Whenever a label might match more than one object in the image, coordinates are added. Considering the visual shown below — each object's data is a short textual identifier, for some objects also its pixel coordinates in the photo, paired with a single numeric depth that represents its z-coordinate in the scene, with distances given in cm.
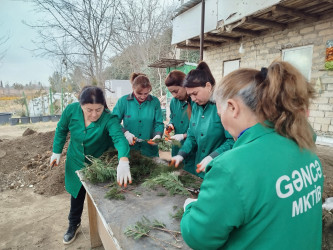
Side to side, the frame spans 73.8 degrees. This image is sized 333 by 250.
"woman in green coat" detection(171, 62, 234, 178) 230
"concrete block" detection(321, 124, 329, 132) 541
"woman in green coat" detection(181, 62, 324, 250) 76
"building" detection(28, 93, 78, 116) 1430
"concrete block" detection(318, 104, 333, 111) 529
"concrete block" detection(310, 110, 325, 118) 546
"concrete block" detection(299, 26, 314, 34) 552
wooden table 126
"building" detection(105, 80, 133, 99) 2708
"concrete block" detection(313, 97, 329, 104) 533
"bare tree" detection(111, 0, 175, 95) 1529
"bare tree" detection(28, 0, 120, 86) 694
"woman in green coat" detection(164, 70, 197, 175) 285
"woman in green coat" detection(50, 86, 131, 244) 232
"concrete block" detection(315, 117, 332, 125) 536
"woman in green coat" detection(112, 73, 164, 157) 335
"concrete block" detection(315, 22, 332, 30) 517
